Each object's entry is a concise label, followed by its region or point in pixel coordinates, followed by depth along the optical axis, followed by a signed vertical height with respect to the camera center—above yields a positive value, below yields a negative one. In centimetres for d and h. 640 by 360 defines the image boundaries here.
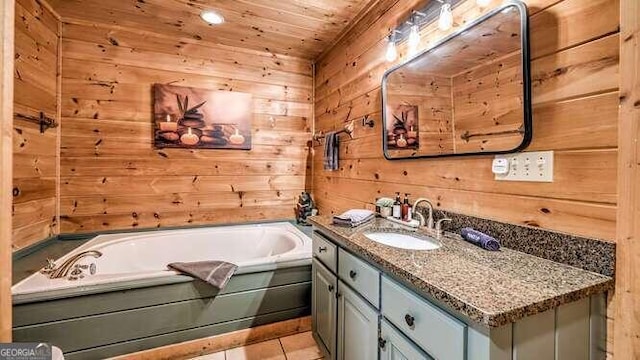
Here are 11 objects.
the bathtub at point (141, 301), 148 -75
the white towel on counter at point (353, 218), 164 -24
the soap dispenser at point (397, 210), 174 -20
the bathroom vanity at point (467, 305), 72 -38
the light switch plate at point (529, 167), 105 +5
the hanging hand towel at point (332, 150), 263 +26
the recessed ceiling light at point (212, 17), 225 +133
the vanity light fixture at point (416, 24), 142 +91
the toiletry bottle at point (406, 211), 168 -20
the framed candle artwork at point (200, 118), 263 +58
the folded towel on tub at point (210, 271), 175 -60
